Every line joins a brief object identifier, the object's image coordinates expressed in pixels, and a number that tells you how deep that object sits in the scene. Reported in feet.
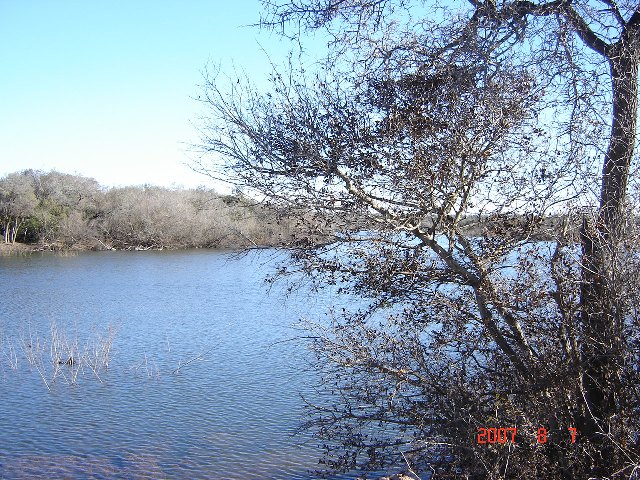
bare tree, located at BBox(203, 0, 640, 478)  15.05
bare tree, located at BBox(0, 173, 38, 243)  157.58
